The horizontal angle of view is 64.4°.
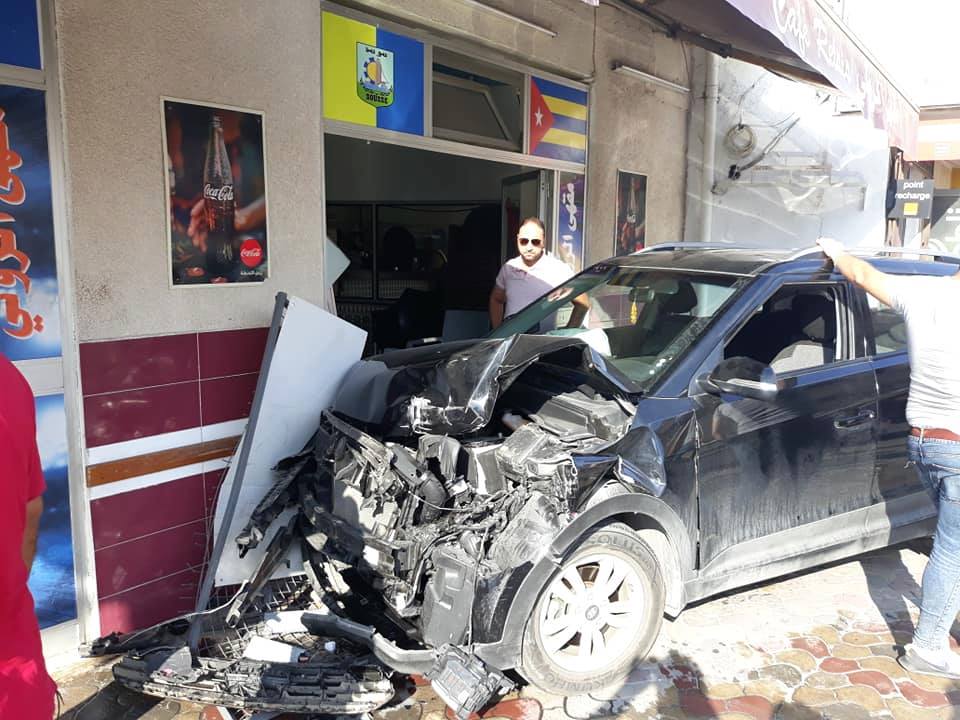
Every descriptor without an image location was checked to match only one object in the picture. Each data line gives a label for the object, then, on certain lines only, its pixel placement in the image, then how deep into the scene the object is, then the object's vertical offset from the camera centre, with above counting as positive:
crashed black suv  2.90 -0.94
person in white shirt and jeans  3.28 -0.75
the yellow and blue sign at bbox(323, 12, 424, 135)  4.69 +1.14
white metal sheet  3.55 -0.72
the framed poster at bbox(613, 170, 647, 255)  7.79 +0.42
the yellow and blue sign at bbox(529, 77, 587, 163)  6.58 +1.18
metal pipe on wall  8.78 +1.37
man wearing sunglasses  5.63 -0.15
